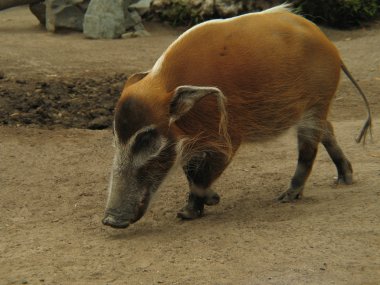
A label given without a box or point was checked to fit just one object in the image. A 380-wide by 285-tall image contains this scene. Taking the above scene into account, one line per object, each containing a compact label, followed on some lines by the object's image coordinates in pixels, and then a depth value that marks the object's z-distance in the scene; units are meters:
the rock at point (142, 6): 14.05
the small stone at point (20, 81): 9.13
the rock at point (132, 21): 13.66
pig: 5.04
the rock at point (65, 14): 13.48
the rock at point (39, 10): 14.04
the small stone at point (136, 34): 13.33
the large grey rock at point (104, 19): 13.14
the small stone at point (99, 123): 7.93
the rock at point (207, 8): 13.69
